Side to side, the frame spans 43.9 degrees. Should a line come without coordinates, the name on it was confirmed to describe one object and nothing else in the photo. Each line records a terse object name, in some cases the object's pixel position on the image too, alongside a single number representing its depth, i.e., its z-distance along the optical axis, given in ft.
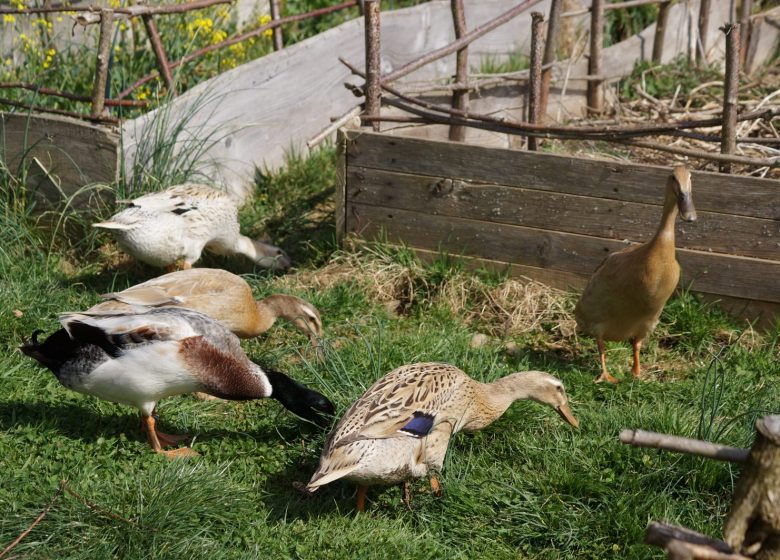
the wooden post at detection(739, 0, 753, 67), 35.45
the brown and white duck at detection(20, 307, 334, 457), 16.61
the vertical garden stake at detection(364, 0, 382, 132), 22.88
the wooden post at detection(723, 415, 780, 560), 8.51
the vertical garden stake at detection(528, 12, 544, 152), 23.50
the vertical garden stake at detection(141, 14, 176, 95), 25.11
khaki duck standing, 18.49
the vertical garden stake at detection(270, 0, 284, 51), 31.01
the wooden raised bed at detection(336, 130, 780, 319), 20.10
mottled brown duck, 14.74
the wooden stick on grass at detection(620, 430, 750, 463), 8.75
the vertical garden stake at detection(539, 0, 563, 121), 27.66
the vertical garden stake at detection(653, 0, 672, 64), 34.73
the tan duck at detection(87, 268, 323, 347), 19.36
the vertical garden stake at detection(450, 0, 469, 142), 26.53
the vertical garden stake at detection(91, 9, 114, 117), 22.77
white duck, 22.03
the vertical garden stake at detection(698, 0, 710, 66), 35.14
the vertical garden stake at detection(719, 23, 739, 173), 20.26
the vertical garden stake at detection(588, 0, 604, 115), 30.60
